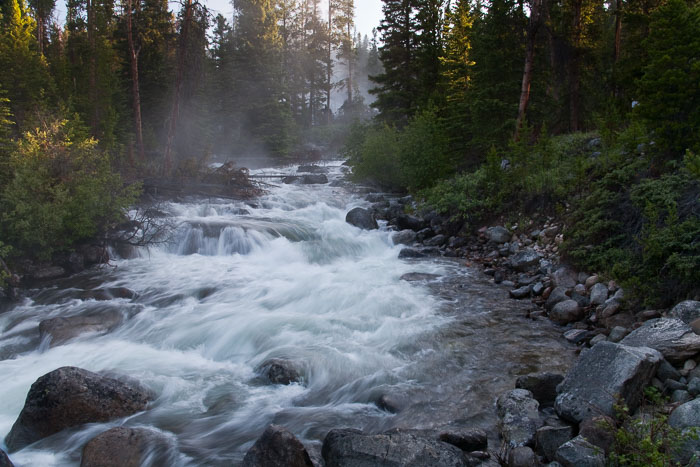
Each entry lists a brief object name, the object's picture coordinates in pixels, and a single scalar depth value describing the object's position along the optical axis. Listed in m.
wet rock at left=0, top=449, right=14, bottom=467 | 4.71
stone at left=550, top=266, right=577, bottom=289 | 9.27
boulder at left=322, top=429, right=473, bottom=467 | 4.36
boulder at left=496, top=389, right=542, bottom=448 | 4.81
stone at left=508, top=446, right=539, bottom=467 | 4.45
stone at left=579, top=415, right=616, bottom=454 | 4.21
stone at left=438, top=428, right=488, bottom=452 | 4.95
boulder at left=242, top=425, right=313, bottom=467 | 4.50
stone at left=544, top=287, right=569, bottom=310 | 8.78
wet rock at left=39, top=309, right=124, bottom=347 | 8.30
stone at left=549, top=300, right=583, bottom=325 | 8.20
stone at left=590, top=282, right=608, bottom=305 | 8.16
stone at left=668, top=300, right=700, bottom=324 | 5.95
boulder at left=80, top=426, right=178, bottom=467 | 5.01
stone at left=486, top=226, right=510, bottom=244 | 12.93
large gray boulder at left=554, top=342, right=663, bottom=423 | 4.73
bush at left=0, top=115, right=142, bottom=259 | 10.73
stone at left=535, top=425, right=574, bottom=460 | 4.46
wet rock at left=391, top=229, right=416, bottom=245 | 15.16
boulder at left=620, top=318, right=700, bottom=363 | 5.34
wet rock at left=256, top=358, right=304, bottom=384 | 6.89
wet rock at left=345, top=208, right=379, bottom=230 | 16.73
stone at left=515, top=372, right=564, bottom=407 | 5.59
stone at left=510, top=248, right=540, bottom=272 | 10.99
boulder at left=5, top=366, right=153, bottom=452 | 5.62
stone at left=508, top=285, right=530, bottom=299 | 9.86
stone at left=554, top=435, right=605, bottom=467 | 4.00
